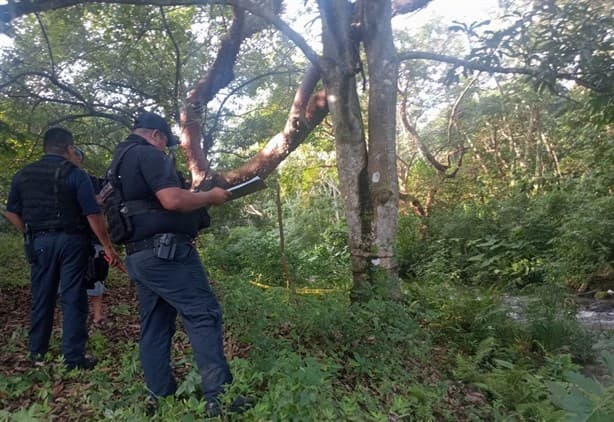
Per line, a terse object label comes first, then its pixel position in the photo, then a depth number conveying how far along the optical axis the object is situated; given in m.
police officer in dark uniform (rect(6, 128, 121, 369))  3.85
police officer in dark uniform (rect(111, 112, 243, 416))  2.99
